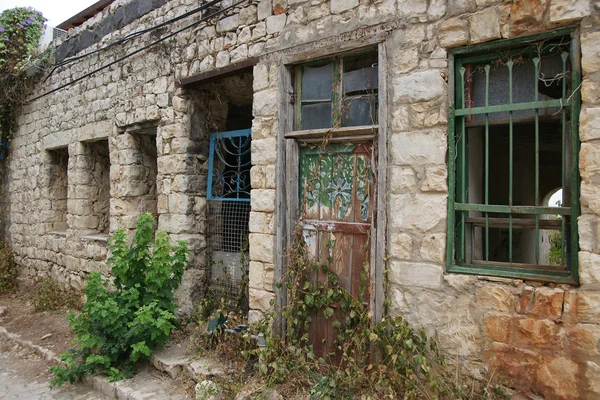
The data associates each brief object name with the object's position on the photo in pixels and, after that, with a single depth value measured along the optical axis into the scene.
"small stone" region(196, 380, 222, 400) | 3.34
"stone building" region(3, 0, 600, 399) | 2.55
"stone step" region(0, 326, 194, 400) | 3.60
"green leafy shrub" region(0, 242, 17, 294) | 7.52
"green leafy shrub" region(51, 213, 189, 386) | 3.91
